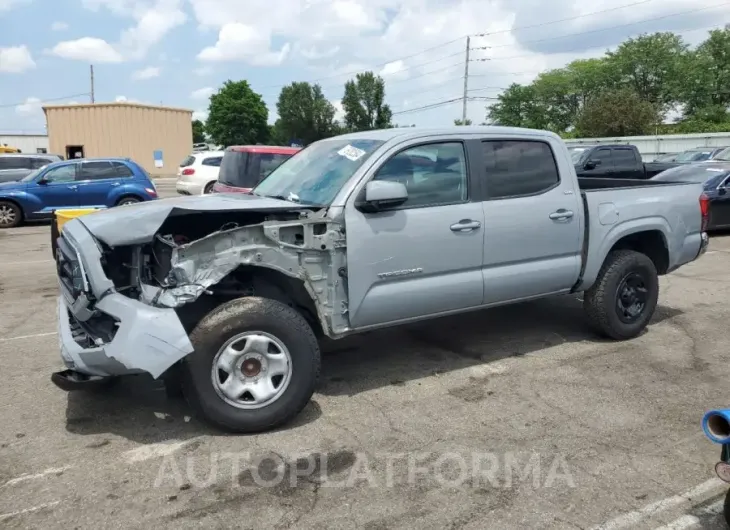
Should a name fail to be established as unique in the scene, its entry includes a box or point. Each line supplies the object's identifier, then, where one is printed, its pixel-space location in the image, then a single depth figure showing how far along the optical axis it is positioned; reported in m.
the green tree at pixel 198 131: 100.25
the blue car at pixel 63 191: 15.66
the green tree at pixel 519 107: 85.31
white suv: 18.36
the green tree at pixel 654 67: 65.38
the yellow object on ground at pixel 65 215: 5.52
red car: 11.77
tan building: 39.84
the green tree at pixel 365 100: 81.06
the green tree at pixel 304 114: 78.81
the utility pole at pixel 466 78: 51.79
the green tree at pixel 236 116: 75.31
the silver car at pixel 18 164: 18.97
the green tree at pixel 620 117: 45.75
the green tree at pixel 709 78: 58.66
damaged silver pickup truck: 3.93
